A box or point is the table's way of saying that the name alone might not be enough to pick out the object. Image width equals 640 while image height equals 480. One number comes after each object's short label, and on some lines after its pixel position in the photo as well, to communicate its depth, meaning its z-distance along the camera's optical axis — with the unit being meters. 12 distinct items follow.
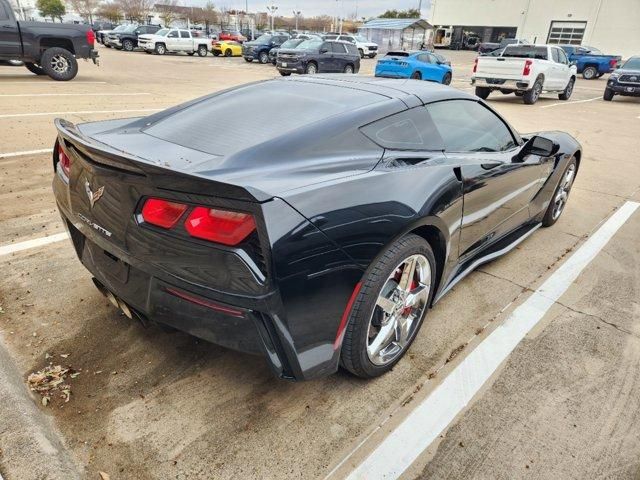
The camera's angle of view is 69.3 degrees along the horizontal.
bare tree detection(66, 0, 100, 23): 72.31
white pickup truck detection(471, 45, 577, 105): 14.12
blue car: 18.09
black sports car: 1.78
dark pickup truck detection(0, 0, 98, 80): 11.75
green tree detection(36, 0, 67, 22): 70.06
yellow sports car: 30.84
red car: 37.79
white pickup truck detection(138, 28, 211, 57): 29.19
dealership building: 44.25
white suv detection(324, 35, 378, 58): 35.52
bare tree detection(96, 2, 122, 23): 69.12
